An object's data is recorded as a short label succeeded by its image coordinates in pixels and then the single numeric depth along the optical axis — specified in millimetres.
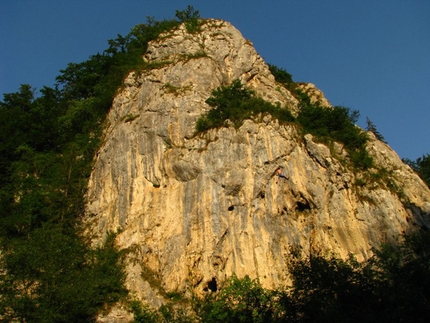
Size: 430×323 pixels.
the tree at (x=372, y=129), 43831
